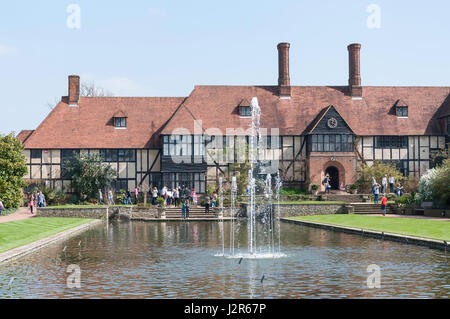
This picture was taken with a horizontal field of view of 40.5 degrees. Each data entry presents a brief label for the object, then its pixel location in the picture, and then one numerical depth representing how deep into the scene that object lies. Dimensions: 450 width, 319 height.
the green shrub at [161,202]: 43.28
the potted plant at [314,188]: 49.31
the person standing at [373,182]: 45.28
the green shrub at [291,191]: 49.53
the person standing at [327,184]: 48.72
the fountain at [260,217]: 21.03
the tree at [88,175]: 49.22
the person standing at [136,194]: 49.28
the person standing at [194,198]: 47.59
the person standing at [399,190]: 45.72
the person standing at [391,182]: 47.45
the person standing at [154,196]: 46.03
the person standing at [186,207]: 40.59
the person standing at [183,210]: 40.95
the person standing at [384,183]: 46.19
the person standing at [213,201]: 44.56
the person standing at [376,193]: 43.50
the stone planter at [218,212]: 41.62
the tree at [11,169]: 41.59
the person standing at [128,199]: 47.50
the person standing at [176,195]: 47.13
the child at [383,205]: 36.84
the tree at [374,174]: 49.31
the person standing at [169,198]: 47.93
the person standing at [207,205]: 41.60
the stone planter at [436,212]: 33.62
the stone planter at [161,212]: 42.22
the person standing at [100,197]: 47.39
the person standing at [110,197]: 45.83
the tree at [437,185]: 35.31
